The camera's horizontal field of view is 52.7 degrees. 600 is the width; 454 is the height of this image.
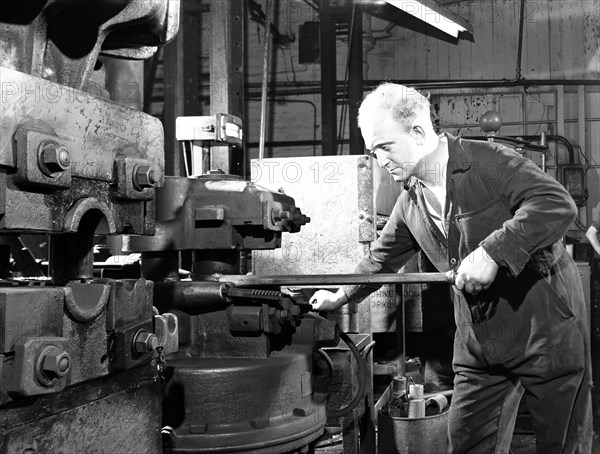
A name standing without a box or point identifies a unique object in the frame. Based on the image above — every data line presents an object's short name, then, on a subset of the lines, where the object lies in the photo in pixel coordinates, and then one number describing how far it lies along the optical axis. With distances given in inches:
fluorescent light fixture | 119.2
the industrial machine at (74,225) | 29.2
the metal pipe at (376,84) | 116.0
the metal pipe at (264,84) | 96.7
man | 61.9
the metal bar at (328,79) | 183.5
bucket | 85.4
